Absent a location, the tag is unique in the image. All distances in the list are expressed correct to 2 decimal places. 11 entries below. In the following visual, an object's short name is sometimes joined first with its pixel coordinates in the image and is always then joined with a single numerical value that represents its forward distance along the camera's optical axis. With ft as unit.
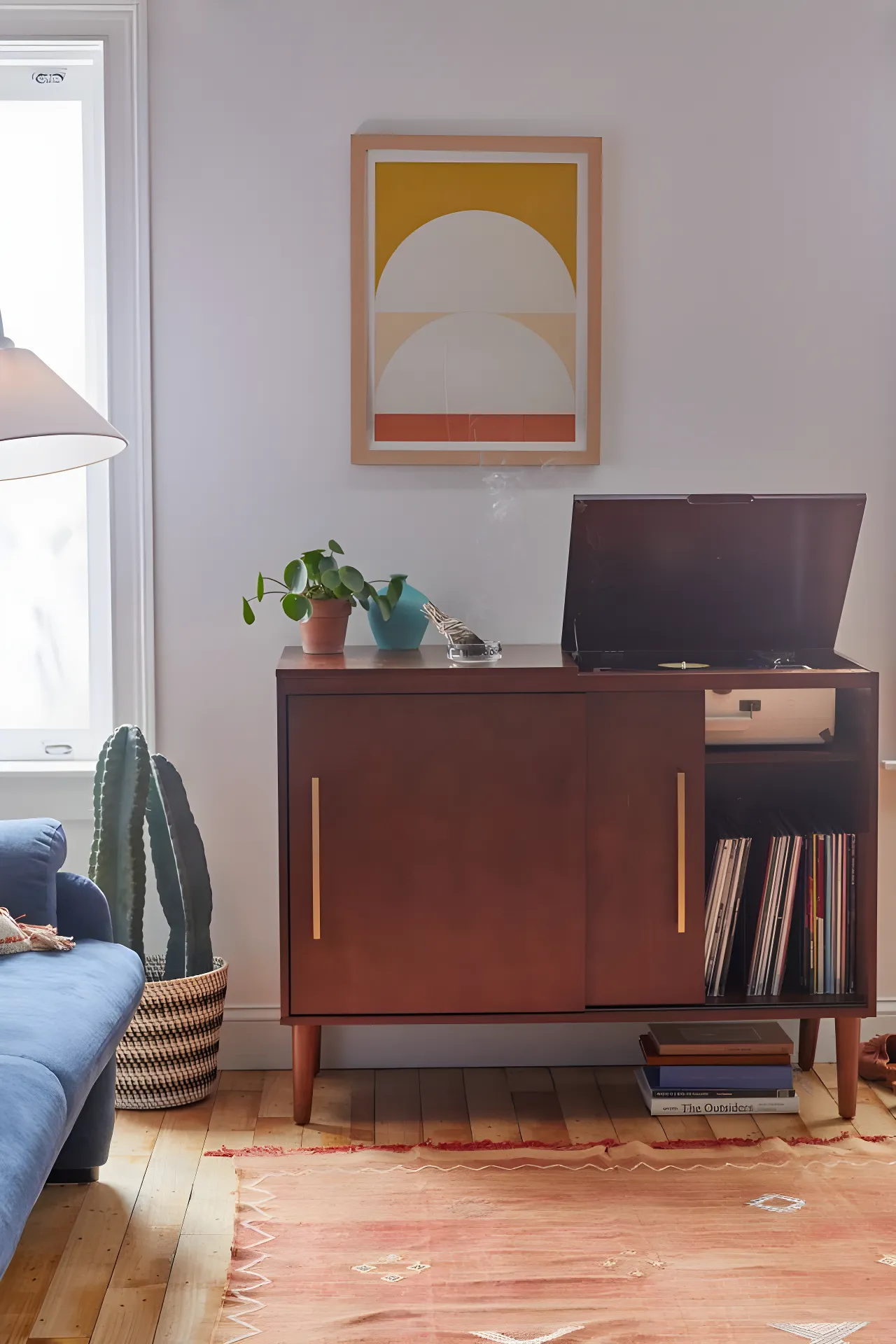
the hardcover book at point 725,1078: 8.27
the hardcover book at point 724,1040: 8.30
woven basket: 8.15
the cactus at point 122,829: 8.17
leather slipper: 8.72
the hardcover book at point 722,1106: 8.25
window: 8.94
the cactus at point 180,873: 8.40
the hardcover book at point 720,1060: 8.28
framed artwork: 8.63
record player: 7.98
